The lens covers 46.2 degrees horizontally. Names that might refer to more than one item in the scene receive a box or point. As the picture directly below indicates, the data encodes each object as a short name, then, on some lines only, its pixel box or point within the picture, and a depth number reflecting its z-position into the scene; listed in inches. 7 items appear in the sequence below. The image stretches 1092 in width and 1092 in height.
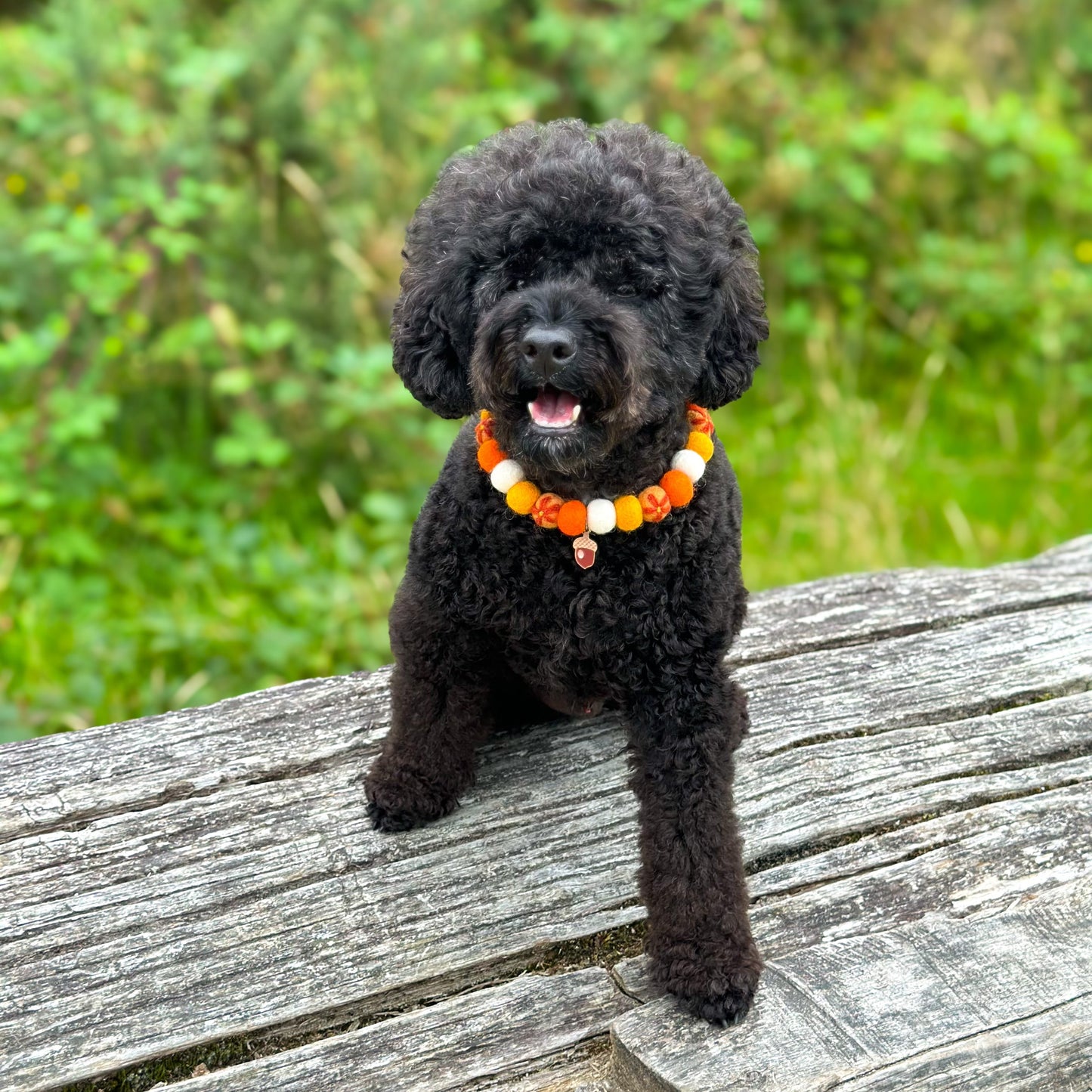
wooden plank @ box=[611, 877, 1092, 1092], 73.8
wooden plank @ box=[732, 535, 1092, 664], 114.7
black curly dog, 73.6
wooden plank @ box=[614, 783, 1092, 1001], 85.5
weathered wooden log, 76.9
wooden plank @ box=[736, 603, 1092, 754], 103.9
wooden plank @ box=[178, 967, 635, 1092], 75.7
